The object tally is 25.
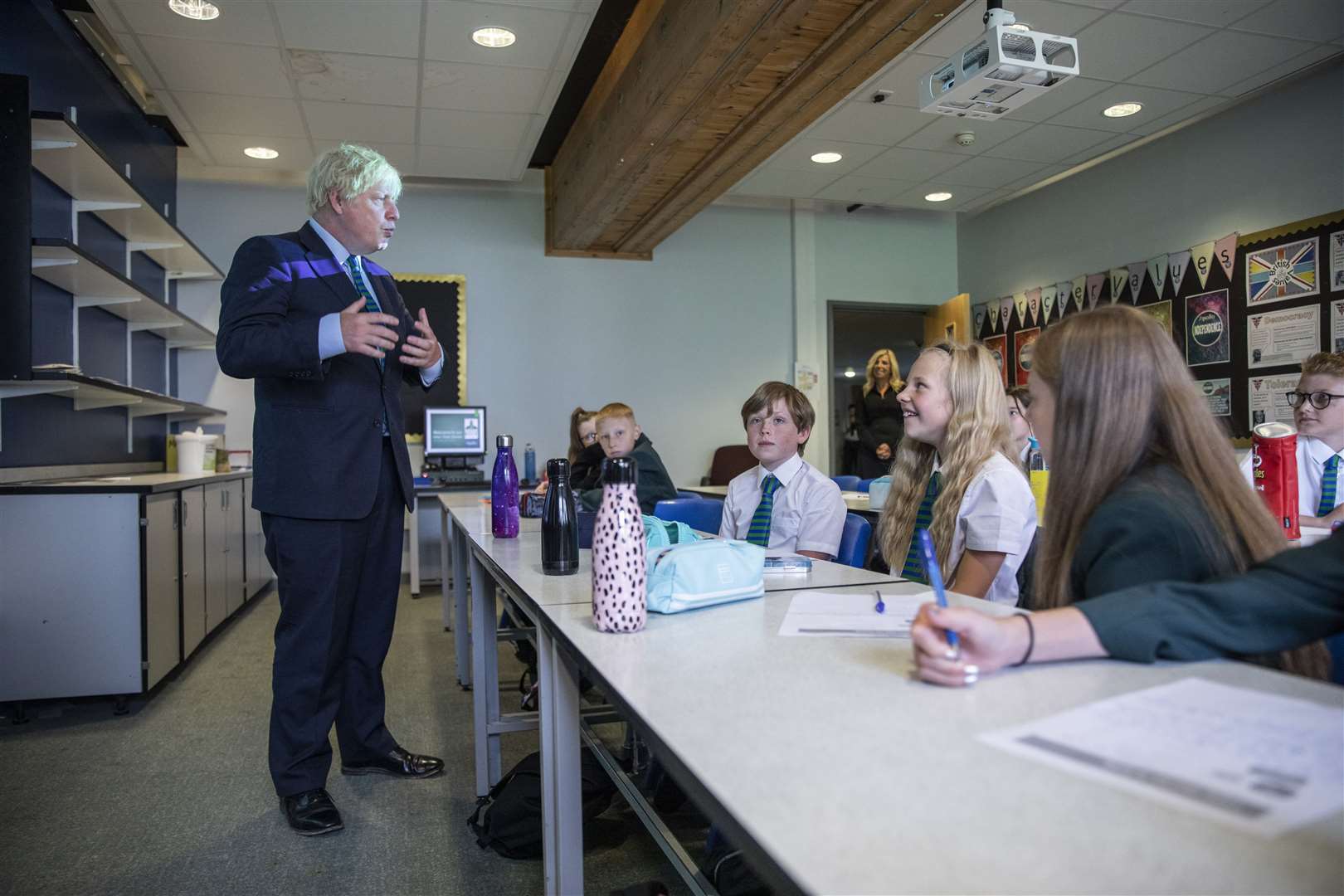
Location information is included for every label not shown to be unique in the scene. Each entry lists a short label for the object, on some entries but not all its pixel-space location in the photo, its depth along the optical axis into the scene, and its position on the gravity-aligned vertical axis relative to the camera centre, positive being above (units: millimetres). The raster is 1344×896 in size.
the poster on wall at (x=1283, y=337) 4617 +565
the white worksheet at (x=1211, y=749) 526 -213
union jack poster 4605 +904
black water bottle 1571 -159
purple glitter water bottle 2230 -142
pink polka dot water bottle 1074 -135
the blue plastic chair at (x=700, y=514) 2578 -198
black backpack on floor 1912 -796
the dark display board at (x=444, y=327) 6117 +863
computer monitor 5738 +120
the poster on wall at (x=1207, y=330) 5117 +664
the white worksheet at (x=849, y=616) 1057 -223
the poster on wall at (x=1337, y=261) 4438 +912
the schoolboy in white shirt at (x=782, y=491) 2250 -123
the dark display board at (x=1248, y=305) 4559 +769
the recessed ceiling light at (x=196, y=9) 3543 +1802
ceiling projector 3119 +1365
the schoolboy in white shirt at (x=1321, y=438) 2852 +9
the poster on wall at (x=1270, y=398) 4727 +238
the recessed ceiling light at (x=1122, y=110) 4730 +1810
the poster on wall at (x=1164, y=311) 5406 +808
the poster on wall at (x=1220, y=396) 5090 +271
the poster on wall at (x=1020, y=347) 6426 +729
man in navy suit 1926 +44
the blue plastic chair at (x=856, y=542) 2072 -230
